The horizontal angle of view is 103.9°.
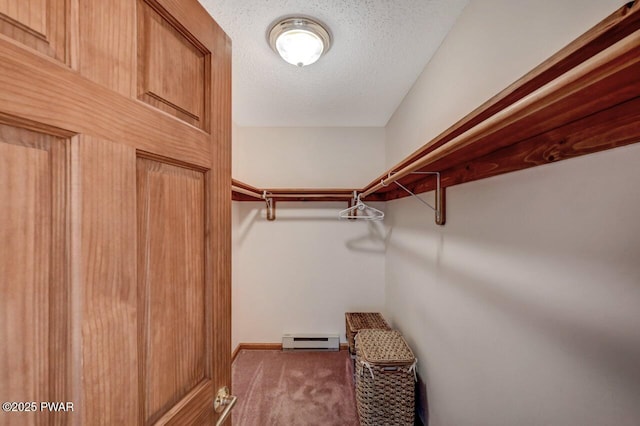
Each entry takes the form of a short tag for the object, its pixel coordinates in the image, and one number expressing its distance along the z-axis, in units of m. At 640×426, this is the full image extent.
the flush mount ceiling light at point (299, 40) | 1.26
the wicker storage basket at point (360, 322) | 2.23
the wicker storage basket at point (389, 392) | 1.54
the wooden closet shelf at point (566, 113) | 0.38
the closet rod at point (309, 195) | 2.43
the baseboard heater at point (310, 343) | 2.60
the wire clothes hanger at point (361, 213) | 2.65
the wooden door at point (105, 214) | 0.37
